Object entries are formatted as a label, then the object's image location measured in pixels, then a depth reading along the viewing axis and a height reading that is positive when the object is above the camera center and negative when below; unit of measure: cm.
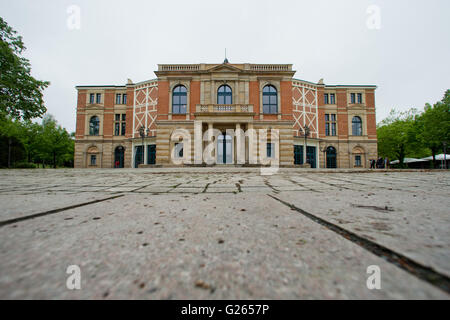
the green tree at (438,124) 1647 +416
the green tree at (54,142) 2256 +303
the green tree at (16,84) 916 +447
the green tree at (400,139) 2181 +351
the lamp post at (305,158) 1865 +80
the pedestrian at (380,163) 1831 +26
